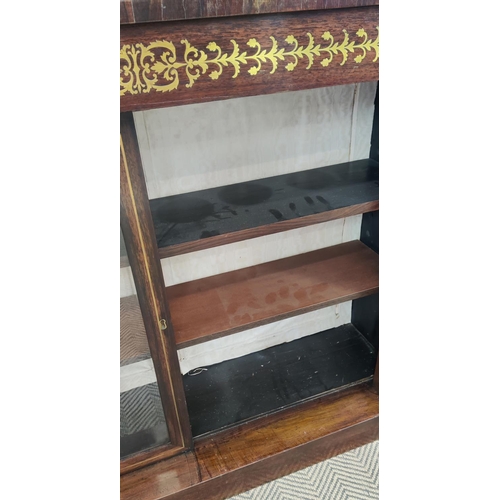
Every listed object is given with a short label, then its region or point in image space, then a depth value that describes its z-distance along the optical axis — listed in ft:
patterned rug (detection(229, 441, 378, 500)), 3.02
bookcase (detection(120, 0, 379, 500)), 1.71
